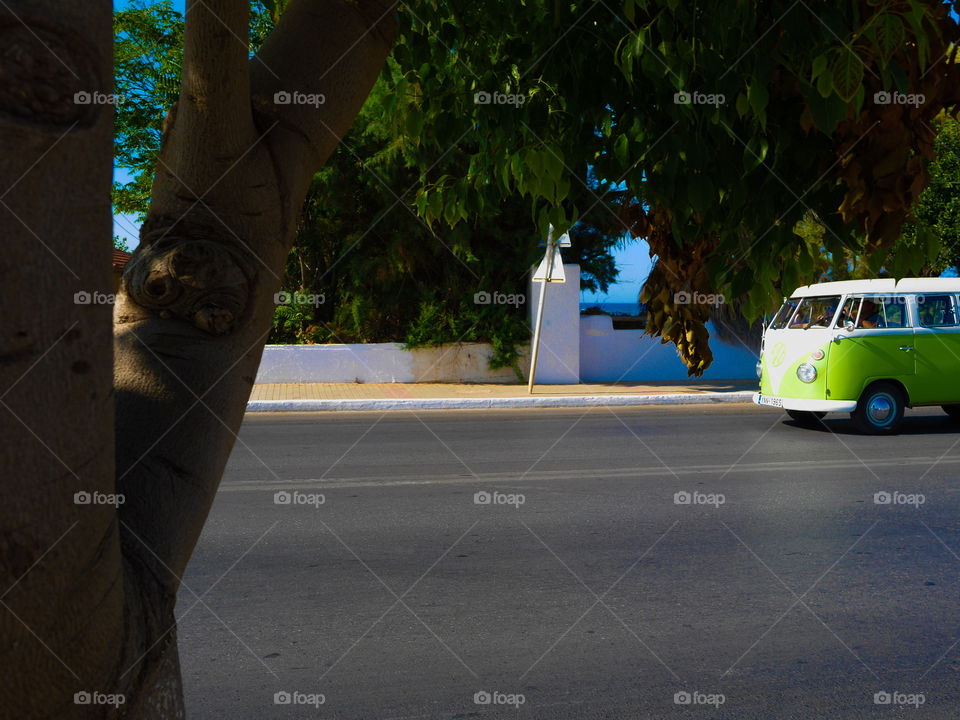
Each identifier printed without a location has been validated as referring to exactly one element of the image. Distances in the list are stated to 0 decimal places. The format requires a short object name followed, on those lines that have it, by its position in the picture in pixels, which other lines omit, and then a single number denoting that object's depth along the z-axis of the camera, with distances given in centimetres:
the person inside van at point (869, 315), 1217
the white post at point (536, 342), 1606
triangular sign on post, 1620
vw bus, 1205
